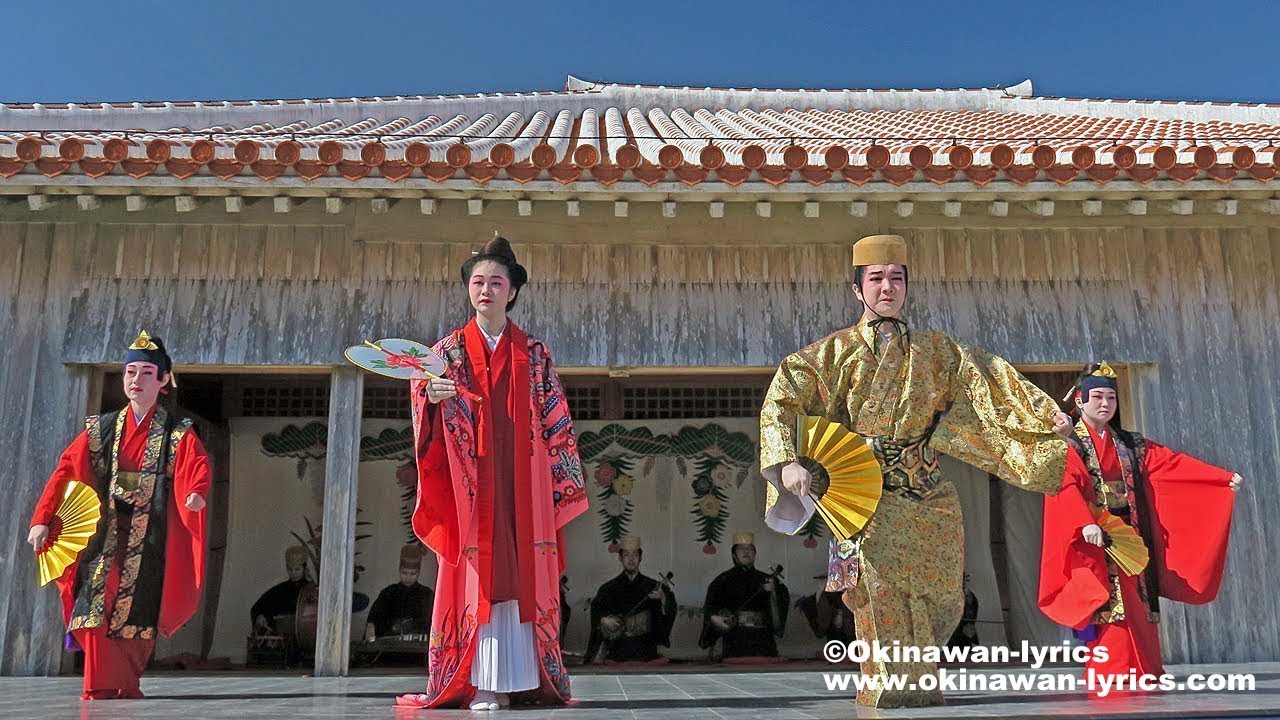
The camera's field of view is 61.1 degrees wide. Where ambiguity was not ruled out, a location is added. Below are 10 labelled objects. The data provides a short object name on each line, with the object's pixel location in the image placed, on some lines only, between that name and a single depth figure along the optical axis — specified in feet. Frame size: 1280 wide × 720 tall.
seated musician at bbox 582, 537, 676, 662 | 25.80
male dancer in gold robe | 12.39
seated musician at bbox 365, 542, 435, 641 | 26.20
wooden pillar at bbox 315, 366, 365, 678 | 18.65
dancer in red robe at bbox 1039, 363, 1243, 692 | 15.62
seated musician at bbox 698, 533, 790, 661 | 26.09
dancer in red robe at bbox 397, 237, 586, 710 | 12.96
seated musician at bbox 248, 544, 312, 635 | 26.32
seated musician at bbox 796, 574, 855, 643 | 26.71
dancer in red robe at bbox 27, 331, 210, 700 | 15.03
